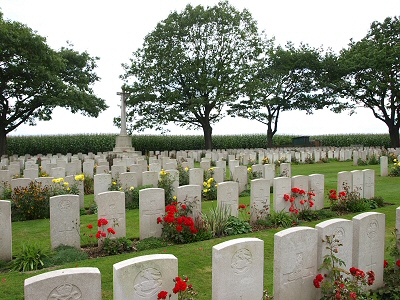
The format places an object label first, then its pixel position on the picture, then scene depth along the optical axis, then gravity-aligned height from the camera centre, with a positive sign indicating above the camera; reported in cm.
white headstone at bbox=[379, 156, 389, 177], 1583 -126
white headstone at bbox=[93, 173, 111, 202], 1007 -119
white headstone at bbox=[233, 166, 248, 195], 1193 -128
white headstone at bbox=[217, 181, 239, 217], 777 -127
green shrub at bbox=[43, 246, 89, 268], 574 -198
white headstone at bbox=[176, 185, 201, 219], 732 -120
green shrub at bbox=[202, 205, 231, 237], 731 -174
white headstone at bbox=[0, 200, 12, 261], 593 -155
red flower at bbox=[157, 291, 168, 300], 323 -146
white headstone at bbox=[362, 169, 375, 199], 1040 -135
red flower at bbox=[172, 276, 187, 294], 326 -140
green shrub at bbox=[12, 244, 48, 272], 557 -194
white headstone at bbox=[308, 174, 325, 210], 923 -131
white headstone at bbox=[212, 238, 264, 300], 375 -147
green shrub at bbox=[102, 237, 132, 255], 626 -193
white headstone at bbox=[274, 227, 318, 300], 409 -152
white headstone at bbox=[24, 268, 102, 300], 288 -125
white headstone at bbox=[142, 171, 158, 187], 1114 -119
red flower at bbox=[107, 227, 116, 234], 613 -160
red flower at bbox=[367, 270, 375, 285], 440 -181
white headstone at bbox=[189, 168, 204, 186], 1112 -116
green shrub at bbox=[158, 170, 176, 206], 1013 -130
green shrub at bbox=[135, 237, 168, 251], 642 -197
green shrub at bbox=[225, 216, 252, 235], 742 -191
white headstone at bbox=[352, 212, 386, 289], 478 -149
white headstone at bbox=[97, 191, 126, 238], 660 -133
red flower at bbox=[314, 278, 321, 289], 414 -176
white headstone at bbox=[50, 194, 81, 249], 629 -146
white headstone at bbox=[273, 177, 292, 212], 849 -129
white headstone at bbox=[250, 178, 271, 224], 804 -140
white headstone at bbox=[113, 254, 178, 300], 324 -133
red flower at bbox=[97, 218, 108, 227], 601 -141
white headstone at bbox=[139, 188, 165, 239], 689 -140
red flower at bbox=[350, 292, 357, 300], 391 -179
